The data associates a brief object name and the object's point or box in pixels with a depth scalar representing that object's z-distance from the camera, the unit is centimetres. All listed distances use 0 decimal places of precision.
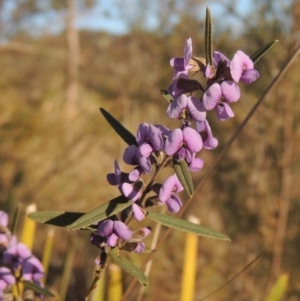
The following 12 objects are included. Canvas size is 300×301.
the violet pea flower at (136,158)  28
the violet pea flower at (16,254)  33
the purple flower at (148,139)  28
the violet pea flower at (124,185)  28
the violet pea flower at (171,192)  29
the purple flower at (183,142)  28
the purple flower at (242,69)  28
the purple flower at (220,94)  28
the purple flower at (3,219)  33
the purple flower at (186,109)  28
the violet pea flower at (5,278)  32
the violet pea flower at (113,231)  29
